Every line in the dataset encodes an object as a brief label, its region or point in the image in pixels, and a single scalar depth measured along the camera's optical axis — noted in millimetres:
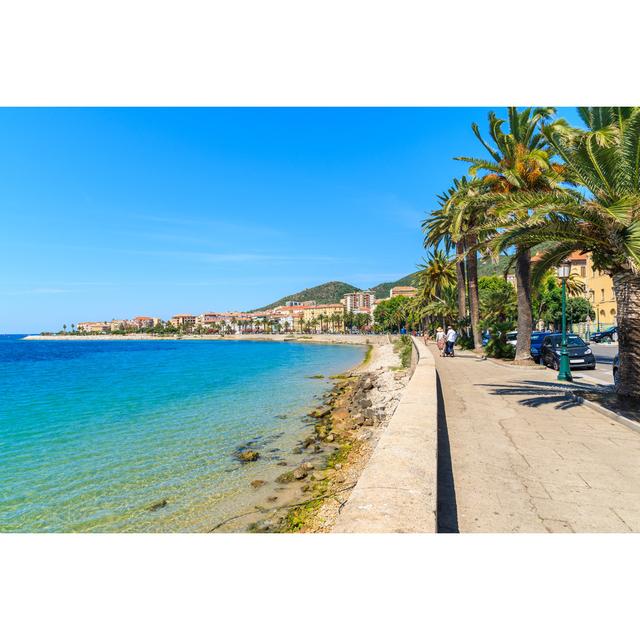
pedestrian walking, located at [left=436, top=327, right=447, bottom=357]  22838
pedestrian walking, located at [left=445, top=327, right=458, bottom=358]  21550
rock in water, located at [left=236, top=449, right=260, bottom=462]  10352
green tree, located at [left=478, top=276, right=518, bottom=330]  41844
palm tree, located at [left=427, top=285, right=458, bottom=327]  41541
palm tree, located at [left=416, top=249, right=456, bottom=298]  38875
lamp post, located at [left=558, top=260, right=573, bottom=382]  11938
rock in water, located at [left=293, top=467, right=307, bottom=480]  8664
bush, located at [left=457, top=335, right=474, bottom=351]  27297
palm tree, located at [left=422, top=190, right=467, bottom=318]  28812
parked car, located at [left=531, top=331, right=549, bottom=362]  18469
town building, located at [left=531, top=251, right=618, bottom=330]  54138
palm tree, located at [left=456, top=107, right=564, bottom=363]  14181
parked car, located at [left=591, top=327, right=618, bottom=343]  34153
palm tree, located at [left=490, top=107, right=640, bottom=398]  7105
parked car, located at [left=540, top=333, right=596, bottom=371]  15484
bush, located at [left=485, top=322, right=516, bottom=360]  19672
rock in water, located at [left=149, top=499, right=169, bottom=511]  7859
